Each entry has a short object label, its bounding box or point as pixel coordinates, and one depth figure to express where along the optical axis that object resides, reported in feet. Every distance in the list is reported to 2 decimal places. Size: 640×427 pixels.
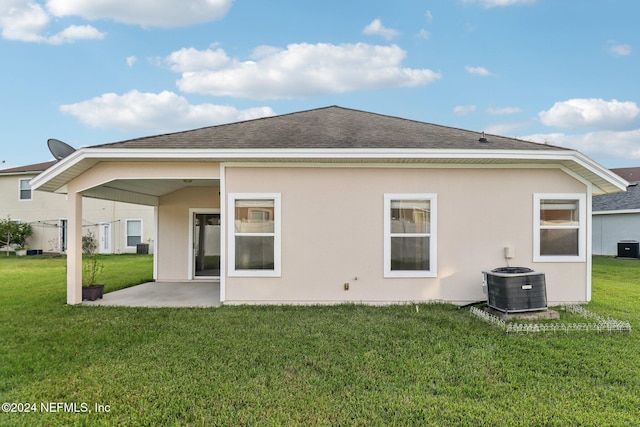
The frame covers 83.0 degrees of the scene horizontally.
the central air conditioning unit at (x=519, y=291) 20.59
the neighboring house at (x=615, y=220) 61.56
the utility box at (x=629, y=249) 58.75
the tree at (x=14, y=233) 69.26
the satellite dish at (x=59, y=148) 27.99
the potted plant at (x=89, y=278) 26.32
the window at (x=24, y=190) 73.97
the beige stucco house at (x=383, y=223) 24.53
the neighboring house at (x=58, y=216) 69.77
